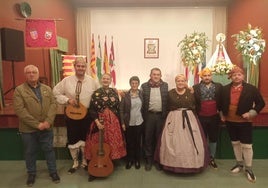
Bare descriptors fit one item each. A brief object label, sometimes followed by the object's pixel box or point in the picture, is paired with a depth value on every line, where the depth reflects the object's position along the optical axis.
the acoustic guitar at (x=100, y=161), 2.06
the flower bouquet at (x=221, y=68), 2.90
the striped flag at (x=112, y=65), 4.75
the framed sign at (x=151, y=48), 4.92
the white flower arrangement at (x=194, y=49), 3.58
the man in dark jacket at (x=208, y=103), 2.19
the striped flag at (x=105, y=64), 4.66
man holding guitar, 2.10
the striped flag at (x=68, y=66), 3.44
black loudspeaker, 2.85
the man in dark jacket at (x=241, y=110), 2.02
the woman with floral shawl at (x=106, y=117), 2.12
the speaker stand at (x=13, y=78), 3.05
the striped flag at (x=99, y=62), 4.56
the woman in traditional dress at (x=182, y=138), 2.07
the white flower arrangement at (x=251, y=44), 2.91
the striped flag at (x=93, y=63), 4.31
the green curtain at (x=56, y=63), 3.87
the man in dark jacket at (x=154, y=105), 2.21
